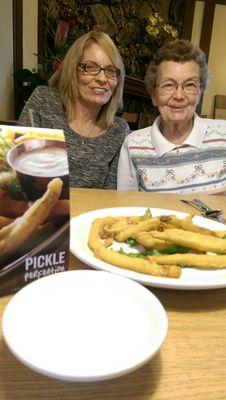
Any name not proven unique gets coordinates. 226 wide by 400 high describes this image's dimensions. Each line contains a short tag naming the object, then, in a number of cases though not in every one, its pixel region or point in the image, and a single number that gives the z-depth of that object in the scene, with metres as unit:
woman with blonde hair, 1.64
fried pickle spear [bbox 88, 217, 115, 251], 0.67
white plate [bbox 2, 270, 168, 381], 0.36
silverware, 0.97
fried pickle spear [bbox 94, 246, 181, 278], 0.58
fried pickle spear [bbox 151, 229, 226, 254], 0.63
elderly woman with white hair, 1.48
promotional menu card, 0.52
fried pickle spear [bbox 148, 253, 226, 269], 0.61
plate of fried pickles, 0.58
